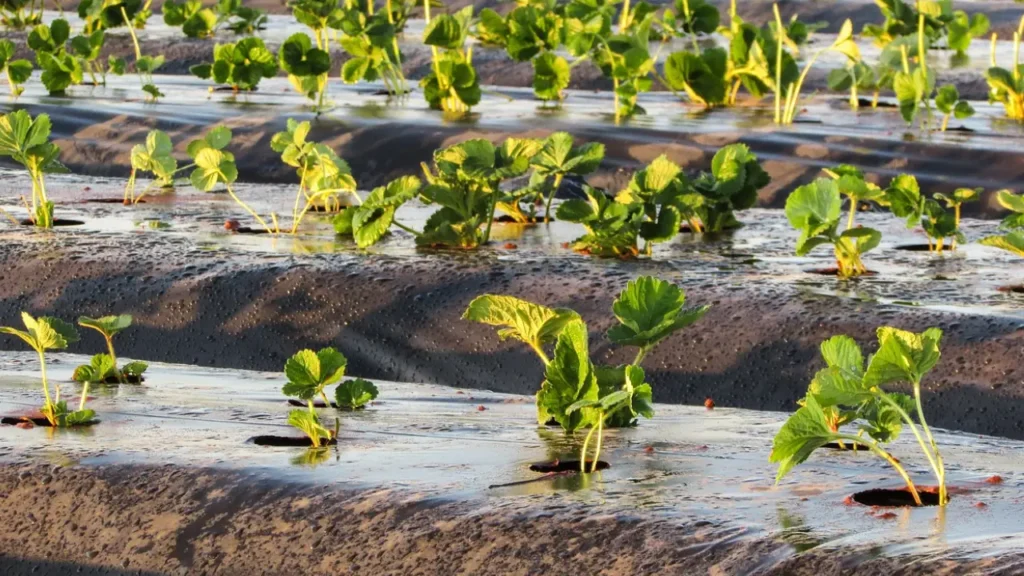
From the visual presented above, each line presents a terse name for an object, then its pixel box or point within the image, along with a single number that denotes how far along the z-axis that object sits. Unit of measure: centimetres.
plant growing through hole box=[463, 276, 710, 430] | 406
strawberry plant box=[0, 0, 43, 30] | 1903
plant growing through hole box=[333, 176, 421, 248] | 702
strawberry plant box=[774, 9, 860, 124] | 989
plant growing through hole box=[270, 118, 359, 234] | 787
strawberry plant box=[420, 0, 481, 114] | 1151
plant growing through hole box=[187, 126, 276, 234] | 798
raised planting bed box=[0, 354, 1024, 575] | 327
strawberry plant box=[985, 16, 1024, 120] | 1175
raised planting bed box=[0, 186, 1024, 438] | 557
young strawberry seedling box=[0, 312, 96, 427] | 443
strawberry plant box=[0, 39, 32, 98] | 1265
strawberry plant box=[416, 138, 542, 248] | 713
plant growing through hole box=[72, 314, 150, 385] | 493
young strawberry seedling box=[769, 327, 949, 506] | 333
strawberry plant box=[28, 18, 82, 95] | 1294
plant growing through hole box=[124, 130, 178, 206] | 855
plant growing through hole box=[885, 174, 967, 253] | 698
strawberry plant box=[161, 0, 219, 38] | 1789
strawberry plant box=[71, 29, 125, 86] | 1370
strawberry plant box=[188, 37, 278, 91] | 1295
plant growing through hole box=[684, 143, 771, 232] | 753
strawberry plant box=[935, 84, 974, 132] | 1078
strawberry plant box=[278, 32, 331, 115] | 1220
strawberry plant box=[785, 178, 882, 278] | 626
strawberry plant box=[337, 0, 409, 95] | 1218
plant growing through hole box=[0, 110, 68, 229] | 713
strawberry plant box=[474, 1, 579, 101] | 1250
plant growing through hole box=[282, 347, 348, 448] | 445
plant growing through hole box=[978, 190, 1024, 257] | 622
